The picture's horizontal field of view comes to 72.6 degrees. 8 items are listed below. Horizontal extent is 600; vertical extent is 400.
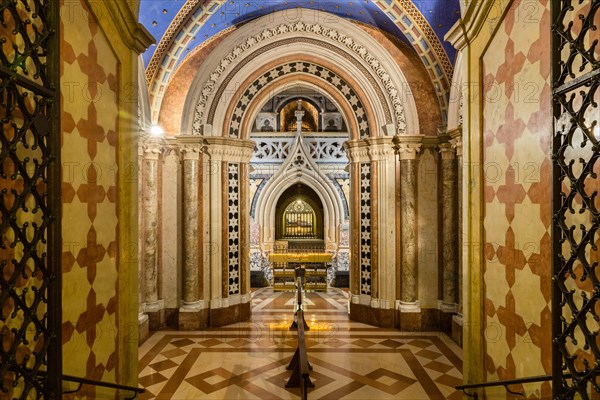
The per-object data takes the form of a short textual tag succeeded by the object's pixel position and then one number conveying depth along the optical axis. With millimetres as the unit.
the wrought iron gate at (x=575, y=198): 1750
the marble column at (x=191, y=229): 7613
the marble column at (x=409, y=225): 7634
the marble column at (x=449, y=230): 7363
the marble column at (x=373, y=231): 7809
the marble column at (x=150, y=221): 7352
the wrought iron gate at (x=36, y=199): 1743
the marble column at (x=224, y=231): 7863
